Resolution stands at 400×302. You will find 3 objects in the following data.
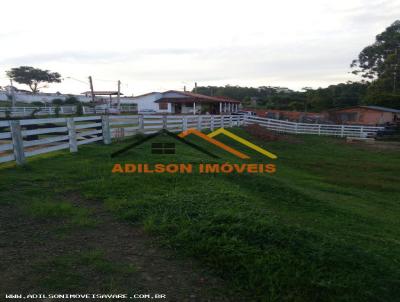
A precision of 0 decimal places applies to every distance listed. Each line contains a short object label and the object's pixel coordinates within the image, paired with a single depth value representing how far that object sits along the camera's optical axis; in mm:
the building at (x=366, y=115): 34062
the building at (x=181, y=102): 35062
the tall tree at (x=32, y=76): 73250
